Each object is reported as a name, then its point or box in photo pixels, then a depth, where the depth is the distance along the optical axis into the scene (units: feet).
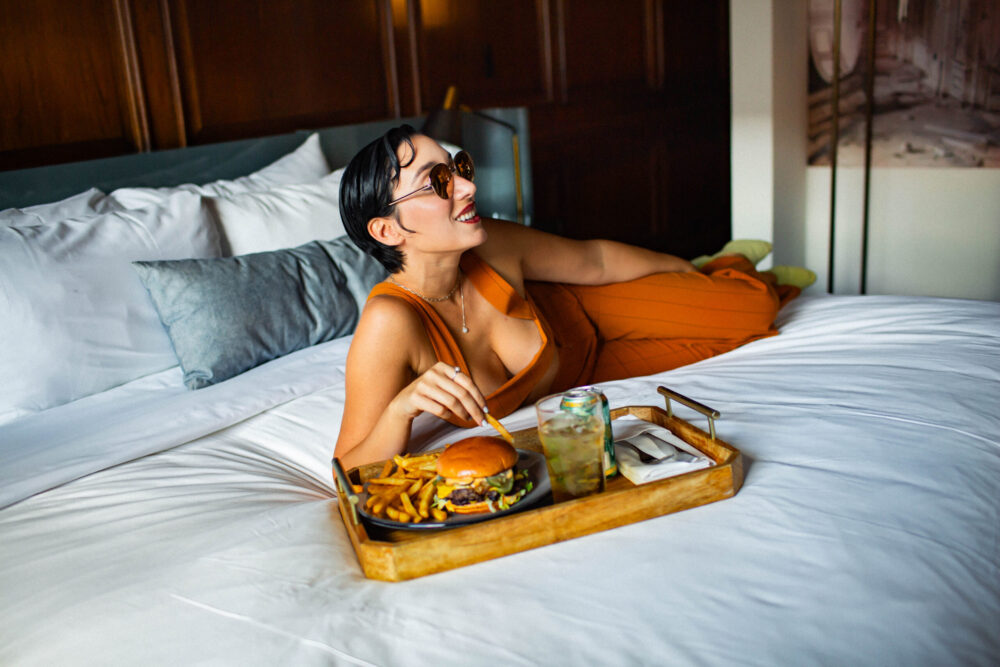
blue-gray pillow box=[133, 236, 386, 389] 6.70
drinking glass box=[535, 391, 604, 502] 3.70
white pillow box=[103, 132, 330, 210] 7.90
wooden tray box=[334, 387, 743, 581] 3.45
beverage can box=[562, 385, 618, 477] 3.75
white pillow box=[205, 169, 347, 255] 7.89
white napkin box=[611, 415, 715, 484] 3.90
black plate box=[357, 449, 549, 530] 3.59
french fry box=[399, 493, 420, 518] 3.68
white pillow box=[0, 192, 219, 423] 6.21
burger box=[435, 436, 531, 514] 3.68
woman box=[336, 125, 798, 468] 5.15
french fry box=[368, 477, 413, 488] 4.00
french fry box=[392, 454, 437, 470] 4.17
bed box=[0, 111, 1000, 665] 3.04
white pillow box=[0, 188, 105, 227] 6.95
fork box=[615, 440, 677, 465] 4.00
